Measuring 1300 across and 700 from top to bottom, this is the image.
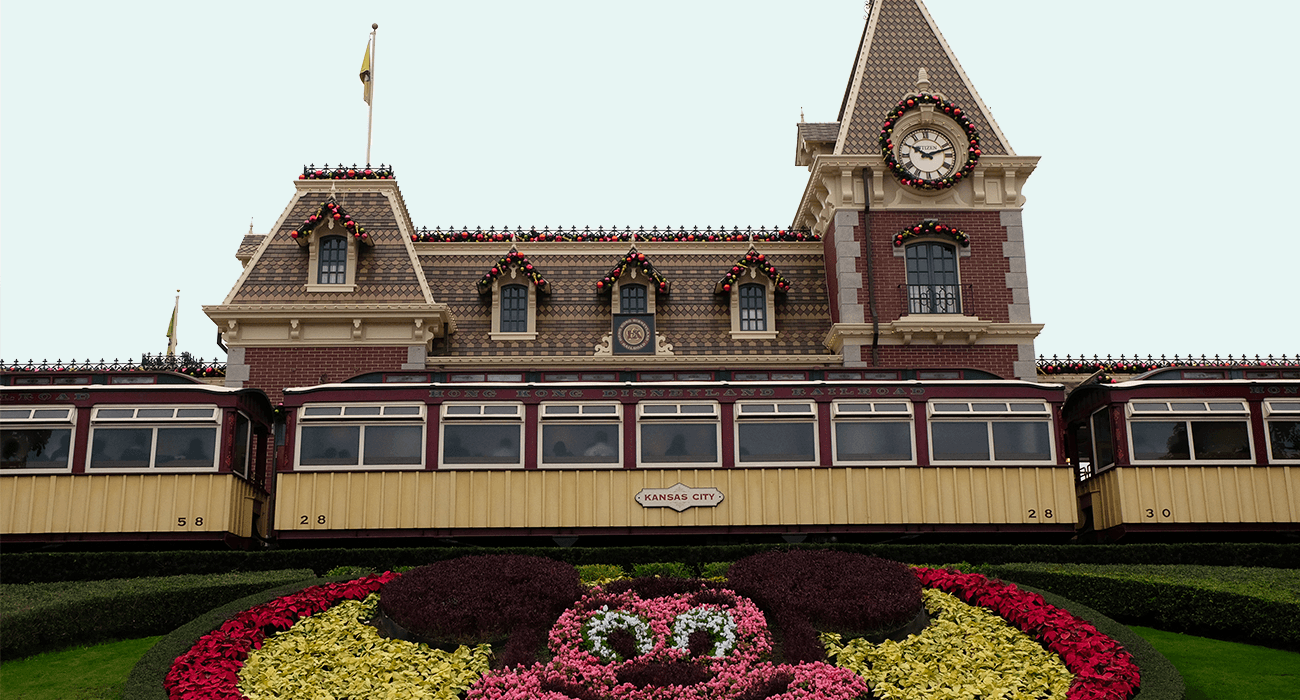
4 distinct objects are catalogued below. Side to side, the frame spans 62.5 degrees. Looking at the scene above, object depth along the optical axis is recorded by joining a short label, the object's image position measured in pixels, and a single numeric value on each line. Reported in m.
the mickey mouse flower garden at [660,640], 13.12
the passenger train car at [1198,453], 21.33
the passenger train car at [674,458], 21.17
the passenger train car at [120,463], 20.58
